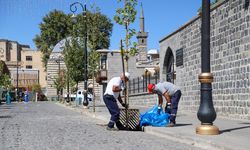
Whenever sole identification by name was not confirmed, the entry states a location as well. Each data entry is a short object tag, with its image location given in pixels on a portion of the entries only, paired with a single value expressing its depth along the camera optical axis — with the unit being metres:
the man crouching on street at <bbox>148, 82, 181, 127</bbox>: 13.30
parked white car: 42.84
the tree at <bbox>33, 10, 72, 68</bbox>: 69.88
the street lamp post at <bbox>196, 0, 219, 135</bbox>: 10.93
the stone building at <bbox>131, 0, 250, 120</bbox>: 15.81
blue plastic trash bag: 13.82
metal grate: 13.75
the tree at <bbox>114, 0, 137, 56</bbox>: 19.97
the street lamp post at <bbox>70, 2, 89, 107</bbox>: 29.77
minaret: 75.13
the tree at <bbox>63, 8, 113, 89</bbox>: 31.12
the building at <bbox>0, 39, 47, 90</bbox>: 108.69
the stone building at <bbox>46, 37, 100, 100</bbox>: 68.50
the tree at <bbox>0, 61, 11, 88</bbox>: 74.34
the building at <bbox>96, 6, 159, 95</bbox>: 51.18
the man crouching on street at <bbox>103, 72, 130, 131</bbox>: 13.37
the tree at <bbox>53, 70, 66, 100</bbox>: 56.09
